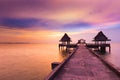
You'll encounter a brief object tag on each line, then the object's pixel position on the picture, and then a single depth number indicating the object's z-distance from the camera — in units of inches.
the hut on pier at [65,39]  953.2
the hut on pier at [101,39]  816.9
